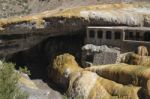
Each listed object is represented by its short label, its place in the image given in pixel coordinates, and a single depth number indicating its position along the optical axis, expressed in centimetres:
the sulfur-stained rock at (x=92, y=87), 5660
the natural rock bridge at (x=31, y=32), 6800
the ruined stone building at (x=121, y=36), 6378
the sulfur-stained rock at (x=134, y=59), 6028
